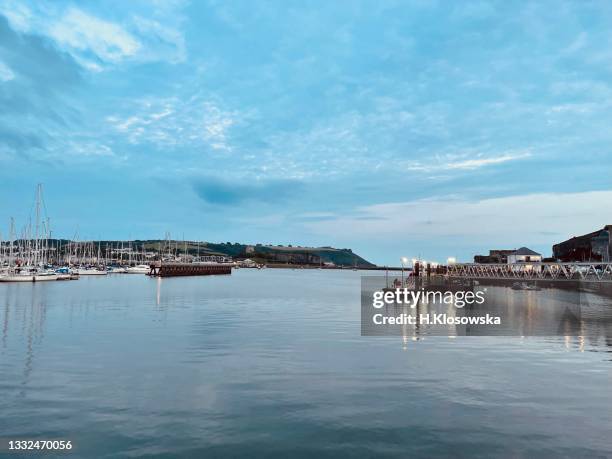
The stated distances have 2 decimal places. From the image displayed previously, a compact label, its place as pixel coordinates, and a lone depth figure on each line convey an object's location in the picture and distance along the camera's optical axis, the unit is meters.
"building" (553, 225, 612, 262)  169.75
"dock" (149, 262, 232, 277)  188.25
